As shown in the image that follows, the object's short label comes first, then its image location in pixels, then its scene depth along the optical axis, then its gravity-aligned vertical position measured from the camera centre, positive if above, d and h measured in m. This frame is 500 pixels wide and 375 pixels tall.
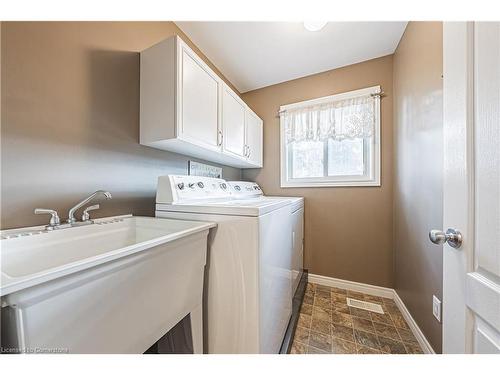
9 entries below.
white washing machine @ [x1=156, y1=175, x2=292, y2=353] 0.94 -0.46
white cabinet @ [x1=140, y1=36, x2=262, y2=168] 1.21 +0.61
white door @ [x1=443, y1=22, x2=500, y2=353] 0.46 +0.01
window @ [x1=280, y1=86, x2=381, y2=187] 2.05 +0.57
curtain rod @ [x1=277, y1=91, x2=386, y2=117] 2.00 +1.01
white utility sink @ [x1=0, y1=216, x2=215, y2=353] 0.42 -0.31
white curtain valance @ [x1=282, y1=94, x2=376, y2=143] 2.06 +0.80
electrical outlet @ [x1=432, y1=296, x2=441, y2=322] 1.13 -0.76
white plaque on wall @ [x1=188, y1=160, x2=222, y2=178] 1.84 +0.18
